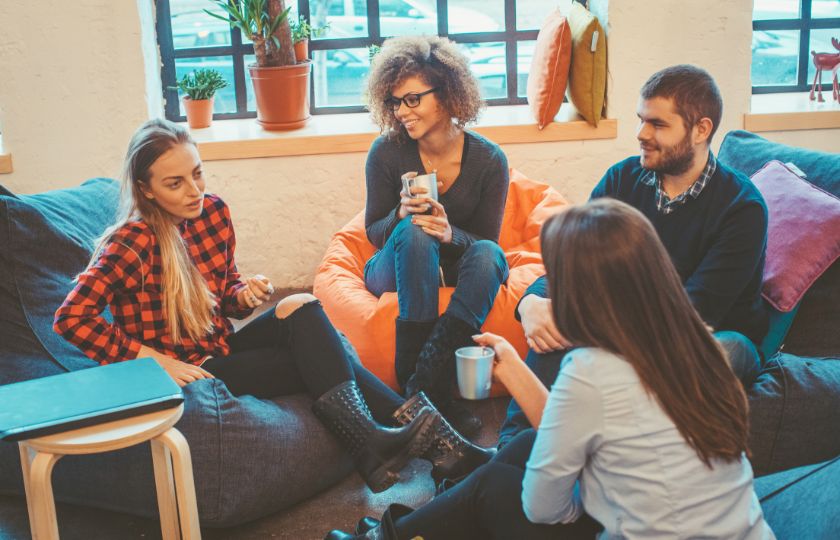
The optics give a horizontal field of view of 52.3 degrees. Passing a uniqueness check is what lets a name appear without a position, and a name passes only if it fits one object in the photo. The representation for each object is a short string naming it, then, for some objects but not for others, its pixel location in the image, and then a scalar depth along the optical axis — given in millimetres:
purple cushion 2289
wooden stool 1565
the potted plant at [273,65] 3723
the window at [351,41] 4203
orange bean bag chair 2740
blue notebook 1559
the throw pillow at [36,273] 2291
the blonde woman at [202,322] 2062
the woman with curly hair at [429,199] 2531
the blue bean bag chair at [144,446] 2037
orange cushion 3611
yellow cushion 3588
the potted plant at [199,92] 3971
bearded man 2131
